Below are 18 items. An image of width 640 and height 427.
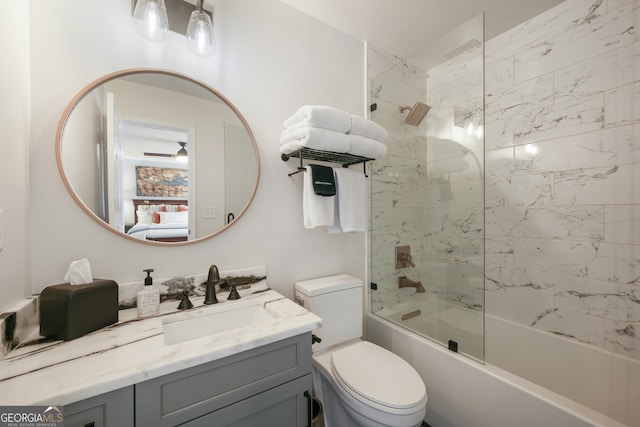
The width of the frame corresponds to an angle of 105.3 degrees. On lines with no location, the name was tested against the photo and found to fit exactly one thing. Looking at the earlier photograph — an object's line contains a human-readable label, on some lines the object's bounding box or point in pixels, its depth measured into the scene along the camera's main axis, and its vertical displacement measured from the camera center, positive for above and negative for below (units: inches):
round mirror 39.4 +10.2
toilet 39.3 -30.1
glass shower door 57.2 +5.1
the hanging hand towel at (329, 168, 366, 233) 59.1 +2.2
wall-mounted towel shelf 54.2 +13.7
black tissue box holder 30.9 -12.6
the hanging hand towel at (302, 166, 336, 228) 54.7 +1.3
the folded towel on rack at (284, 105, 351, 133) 48.8 +19.6
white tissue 34.0 -8.5
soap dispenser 38.4 -14.0
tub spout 71.7 -21.2
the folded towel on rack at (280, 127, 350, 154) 48.9 +15.2
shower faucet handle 73.3 -13.4
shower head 70.0 +28.9
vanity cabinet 26.7 -22.1
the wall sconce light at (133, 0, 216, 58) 40.8 +34.0
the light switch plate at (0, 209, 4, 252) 29.4 -2.2
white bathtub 39.3 -33.8
